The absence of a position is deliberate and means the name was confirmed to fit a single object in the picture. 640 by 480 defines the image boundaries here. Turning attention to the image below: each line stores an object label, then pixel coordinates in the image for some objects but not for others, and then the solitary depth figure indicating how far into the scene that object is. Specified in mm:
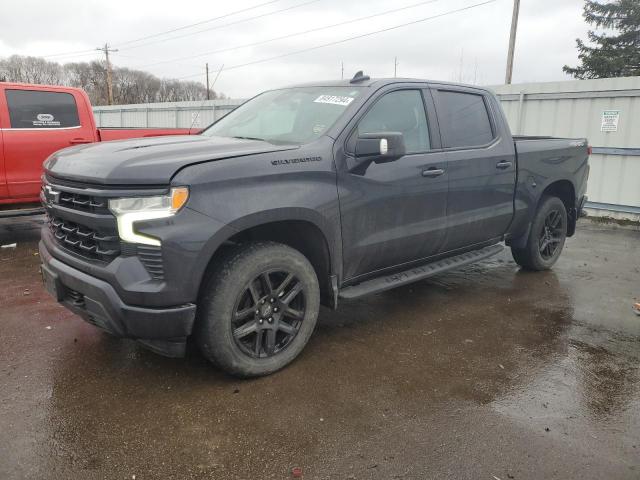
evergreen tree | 28297
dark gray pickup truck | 2703
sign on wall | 8781
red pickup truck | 6359
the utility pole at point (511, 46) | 22438
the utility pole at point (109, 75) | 39688
